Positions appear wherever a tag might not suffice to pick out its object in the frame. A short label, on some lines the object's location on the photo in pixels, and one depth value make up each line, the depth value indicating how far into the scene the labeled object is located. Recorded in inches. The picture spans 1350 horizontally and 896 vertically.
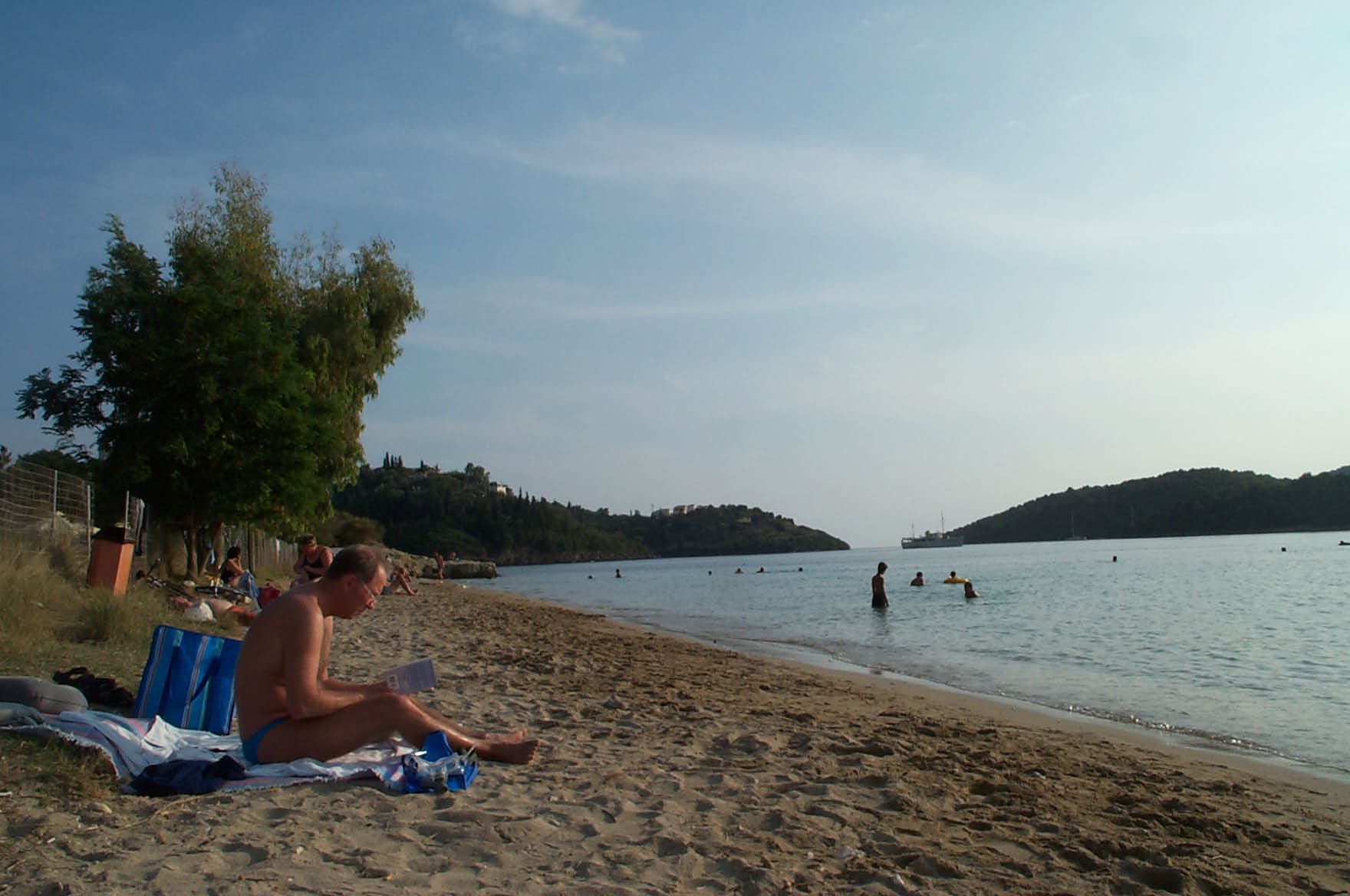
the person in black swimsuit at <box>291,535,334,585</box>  426.9
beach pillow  190.7
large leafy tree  648.4
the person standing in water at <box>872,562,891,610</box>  945.5
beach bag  205.9
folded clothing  229.6
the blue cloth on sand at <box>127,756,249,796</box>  159.9
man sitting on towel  171.5
